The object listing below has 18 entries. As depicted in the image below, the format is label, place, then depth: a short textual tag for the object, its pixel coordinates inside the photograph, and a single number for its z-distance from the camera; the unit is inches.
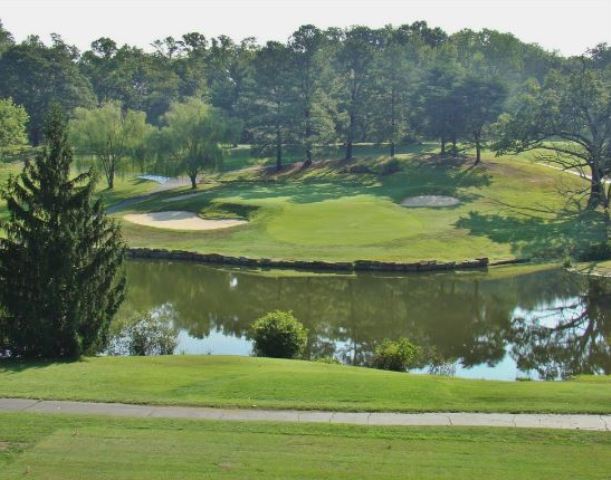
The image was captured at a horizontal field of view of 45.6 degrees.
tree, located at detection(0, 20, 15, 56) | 5056.1
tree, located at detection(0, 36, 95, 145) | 3912.4
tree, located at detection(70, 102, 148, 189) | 2807.6
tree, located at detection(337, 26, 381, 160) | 3164.4
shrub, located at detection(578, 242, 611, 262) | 1728.6
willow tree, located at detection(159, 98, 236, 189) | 2728.8
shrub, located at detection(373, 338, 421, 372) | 971.9
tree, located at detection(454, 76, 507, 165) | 2760.8
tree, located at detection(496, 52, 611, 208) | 2216.0
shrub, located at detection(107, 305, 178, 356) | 1040.8
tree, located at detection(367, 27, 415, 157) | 3110.2
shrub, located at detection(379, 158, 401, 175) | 2819.9
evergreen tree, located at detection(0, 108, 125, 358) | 871.7
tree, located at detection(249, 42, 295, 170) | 3068.4
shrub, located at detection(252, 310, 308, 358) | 1000.2
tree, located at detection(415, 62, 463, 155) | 2812.5
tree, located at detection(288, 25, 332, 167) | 3041.3
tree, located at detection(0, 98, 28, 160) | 2477.9
